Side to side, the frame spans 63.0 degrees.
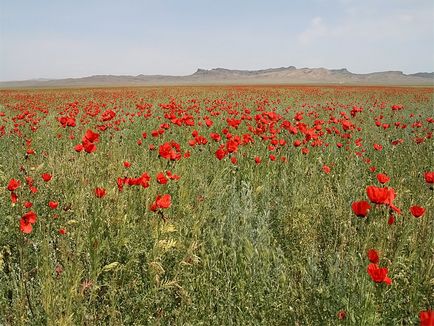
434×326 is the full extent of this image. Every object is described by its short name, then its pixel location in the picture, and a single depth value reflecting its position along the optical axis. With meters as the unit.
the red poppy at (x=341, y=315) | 1.85
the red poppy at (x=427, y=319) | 1.05
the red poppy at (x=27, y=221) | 2.18
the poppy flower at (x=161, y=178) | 2.98
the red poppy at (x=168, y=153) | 3.46
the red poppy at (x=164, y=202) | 2.57
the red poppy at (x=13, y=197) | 2.41
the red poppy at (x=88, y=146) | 3.01
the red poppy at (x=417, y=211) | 2.23
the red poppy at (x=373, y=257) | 1.71
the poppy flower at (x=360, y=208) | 2.10
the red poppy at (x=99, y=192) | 2.63
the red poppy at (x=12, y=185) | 2.40
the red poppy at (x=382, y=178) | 2.46
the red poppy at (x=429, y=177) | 2.79
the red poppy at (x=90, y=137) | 3.12
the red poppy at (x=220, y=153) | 3.86
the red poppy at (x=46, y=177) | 3.00
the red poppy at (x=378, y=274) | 1.62
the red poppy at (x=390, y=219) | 2.24
